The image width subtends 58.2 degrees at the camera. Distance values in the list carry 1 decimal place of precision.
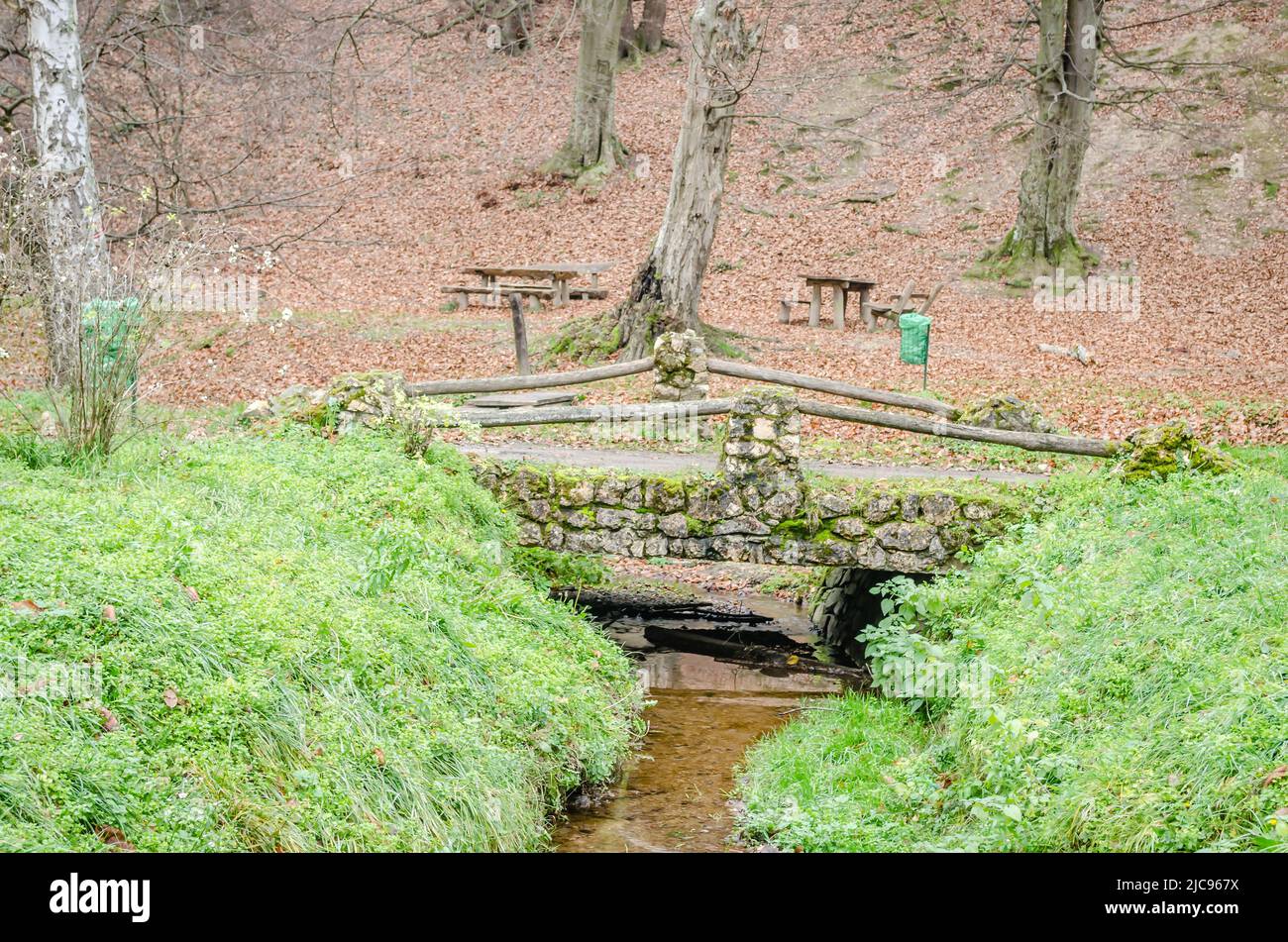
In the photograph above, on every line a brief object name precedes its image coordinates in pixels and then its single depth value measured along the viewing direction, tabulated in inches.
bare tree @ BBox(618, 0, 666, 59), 1202.0
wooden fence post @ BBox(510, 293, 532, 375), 581.0
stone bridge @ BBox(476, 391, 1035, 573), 386.9
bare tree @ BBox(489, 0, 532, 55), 1154.0
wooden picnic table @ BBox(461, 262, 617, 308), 776.3
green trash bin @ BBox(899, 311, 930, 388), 573.3
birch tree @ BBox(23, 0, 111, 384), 442.9
